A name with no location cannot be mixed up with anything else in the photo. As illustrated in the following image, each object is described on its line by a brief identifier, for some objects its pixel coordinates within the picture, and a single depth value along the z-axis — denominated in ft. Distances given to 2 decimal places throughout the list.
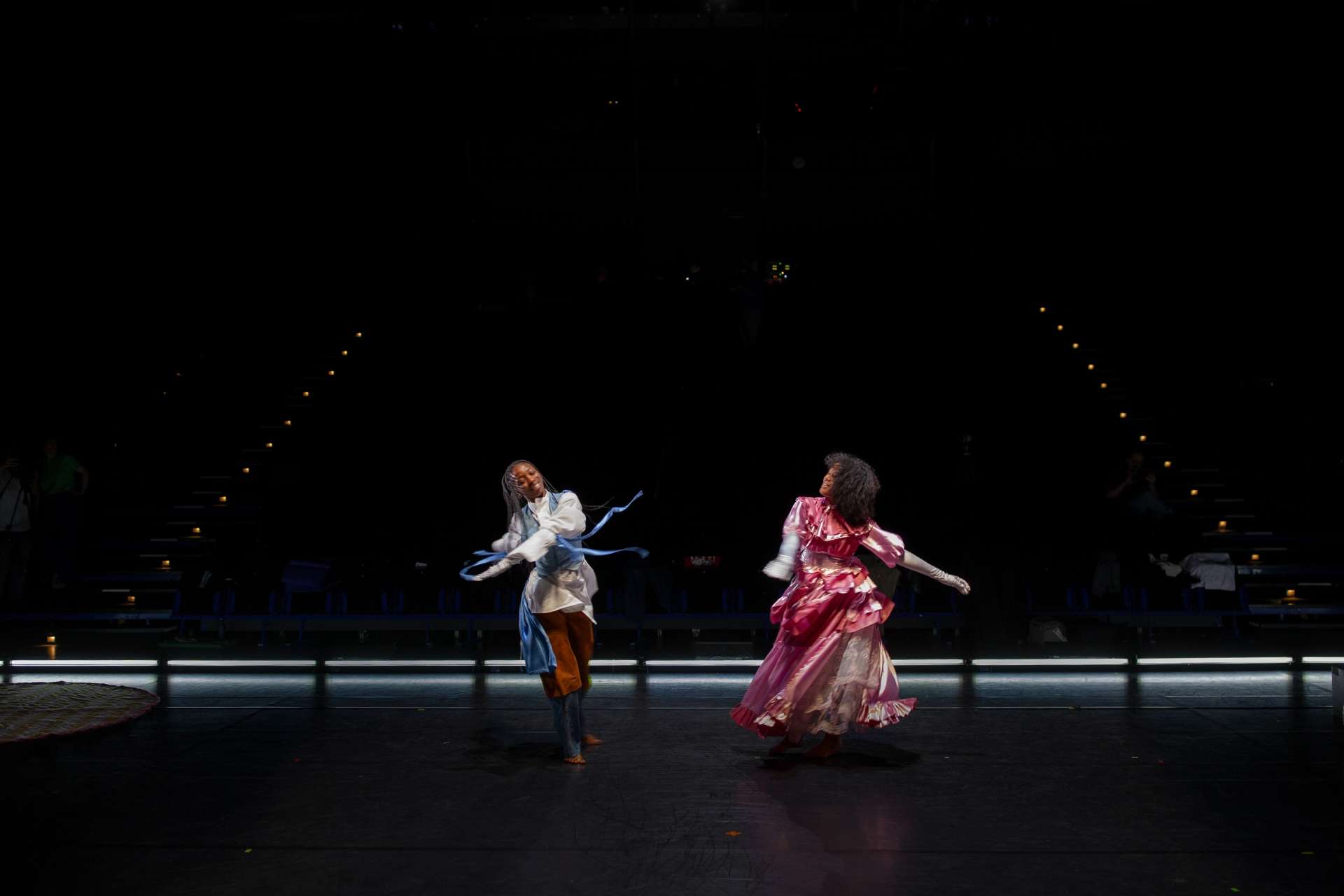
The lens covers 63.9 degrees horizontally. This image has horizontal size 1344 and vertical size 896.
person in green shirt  34.27
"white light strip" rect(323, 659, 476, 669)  29.17
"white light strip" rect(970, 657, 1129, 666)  28.55
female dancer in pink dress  18.72
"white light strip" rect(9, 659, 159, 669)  28.48
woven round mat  20.74
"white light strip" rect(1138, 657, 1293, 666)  28.55
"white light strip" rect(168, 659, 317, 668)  28.96
